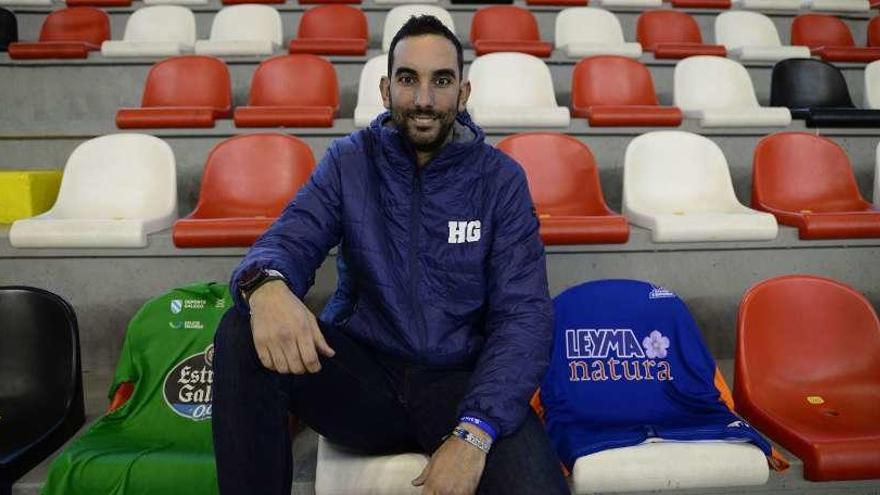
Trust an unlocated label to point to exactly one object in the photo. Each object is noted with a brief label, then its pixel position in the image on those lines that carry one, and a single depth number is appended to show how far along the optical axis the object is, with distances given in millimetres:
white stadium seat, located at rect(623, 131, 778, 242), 1697
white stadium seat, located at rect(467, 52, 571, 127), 2156
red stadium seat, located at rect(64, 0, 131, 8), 3098
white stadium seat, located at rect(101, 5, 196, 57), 2838
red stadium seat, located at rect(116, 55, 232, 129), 2219
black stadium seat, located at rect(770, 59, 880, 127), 2318
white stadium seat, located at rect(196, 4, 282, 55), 2809
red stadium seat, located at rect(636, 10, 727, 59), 3066
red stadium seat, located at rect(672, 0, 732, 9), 3348
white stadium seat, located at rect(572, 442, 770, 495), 923
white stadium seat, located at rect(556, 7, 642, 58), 2887
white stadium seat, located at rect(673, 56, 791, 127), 2279
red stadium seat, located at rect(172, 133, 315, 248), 1653
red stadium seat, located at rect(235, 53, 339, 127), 2211
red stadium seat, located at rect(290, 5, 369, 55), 2969
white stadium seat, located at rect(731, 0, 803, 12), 3311
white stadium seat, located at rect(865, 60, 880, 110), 2344
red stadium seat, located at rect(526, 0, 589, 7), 3271
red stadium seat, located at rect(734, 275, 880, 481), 1132
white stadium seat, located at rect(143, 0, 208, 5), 3090
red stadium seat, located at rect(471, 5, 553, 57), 2982
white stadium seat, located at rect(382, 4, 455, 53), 2703
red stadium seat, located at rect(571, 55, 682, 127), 2254
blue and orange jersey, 1021
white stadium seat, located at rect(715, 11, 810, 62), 2999
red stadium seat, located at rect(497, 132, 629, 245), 1684
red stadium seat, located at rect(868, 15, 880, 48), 3121
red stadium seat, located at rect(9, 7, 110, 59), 2869
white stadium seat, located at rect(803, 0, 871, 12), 3354
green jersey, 935
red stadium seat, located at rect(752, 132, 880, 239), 1765
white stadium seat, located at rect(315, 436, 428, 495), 866
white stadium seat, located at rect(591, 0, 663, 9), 3275
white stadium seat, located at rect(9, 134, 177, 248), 1630
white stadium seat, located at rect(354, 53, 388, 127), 2131
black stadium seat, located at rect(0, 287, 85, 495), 1135
